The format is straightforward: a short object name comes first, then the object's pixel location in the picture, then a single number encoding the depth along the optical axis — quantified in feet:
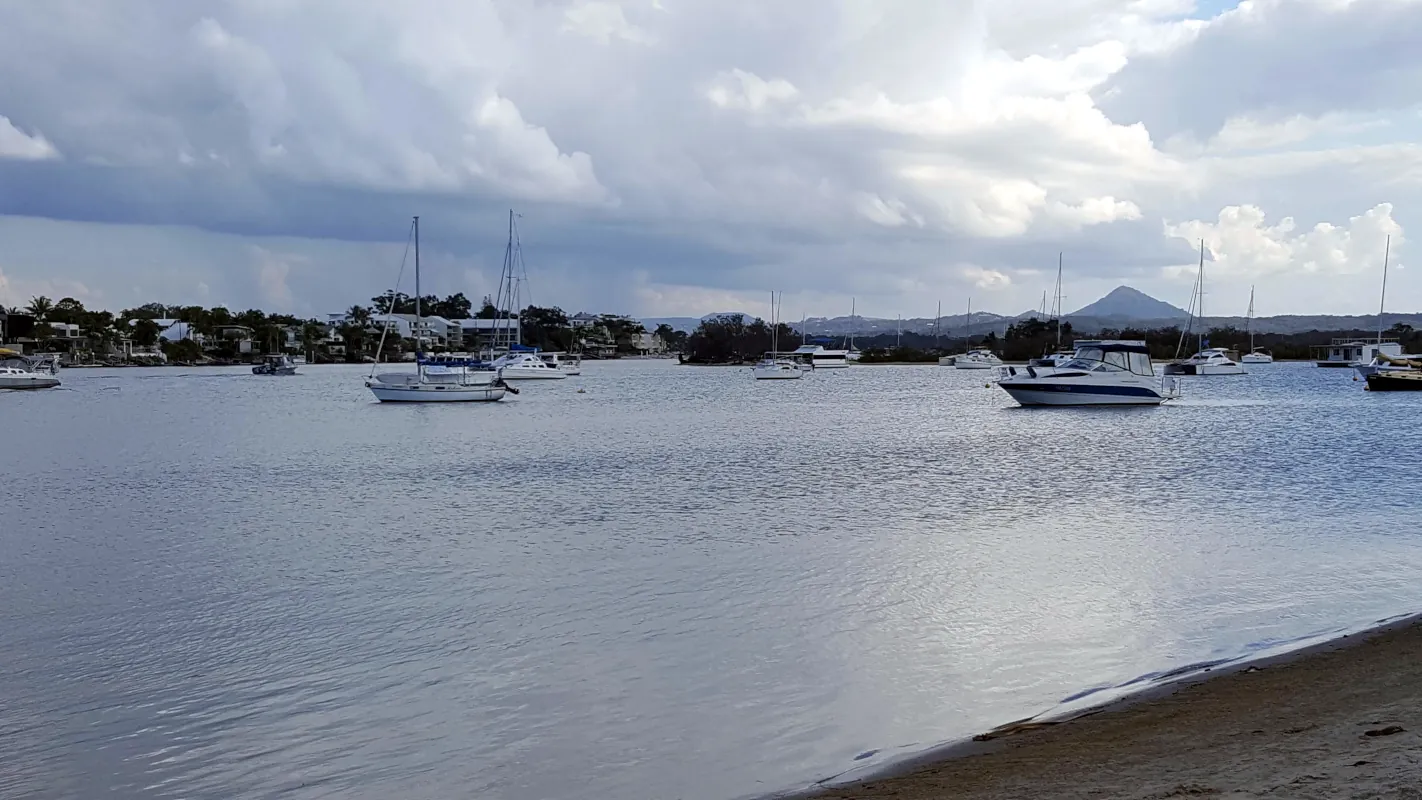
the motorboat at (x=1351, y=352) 410.93
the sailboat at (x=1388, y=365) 249.43
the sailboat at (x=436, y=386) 216.33
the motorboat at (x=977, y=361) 532.73
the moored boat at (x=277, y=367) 441.68
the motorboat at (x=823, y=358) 581.94
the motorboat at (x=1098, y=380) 178.19
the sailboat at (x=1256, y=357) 527.81
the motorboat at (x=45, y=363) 340.39
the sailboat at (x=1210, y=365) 388.16
